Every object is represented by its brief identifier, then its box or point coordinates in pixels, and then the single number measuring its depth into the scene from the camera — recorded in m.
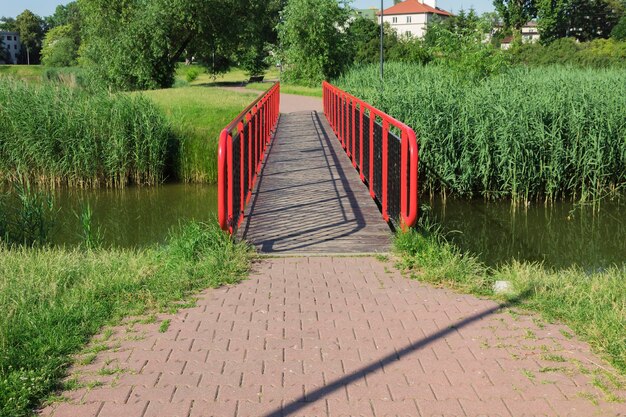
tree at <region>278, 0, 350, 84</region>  40.16
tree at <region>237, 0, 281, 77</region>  41.38
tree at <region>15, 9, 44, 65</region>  121.69
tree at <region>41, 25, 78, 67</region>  92.44
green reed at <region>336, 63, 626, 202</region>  13.12
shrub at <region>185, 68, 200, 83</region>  57.47
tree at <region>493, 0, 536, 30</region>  73.60
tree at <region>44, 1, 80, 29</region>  134.50
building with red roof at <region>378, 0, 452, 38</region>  118.38
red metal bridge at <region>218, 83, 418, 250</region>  7.43
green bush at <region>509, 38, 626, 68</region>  41.59
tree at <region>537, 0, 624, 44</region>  72.12
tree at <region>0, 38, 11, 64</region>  106.91
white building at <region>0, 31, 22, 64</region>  133.50
